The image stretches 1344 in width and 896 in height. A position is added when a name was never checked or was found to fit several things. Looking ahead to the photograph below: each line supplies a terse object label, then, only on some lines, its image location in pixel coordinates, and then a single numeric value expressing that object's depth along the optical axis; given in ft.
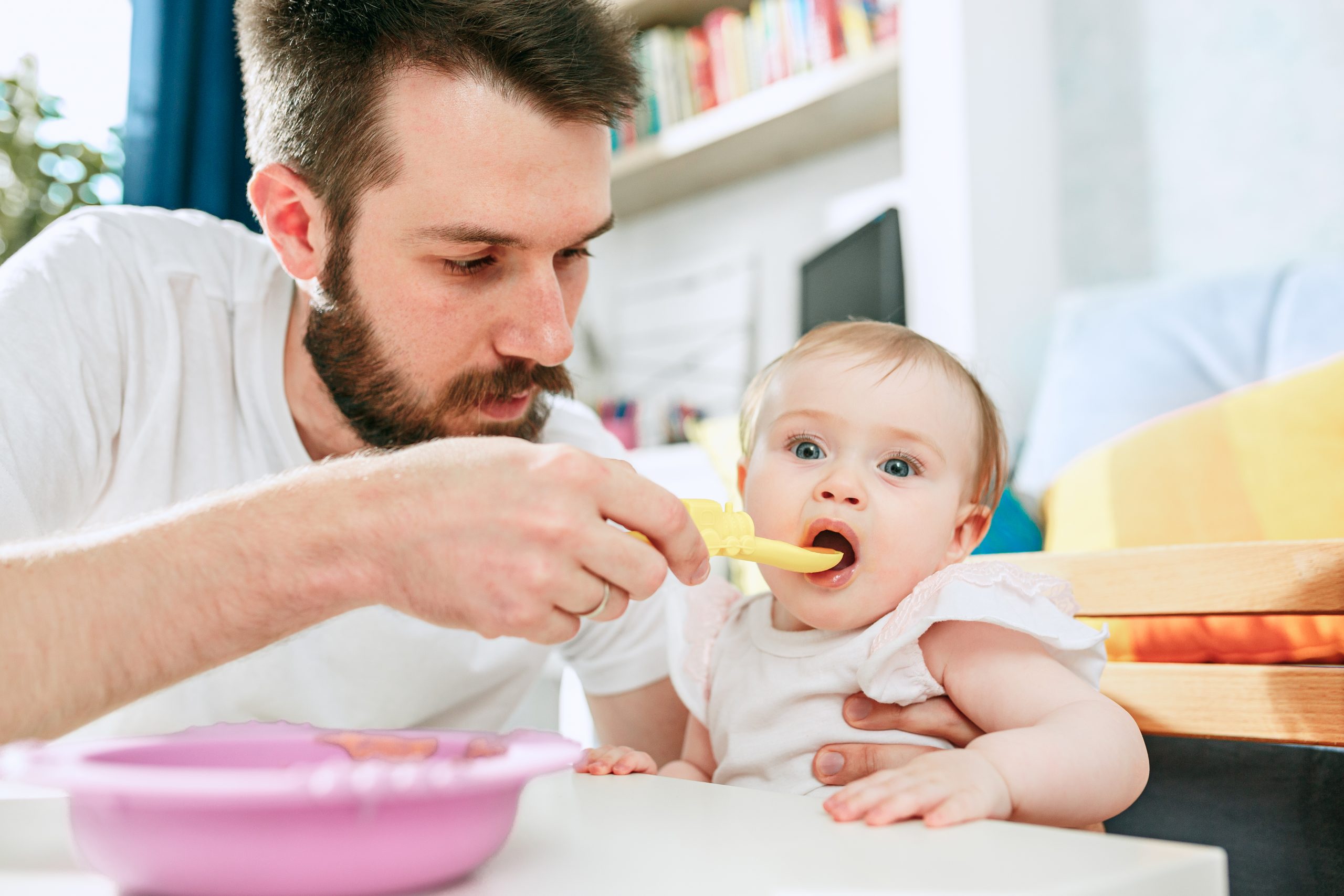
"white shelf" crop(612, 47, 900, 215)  7.12
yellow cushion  3.85
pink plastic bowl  1.23
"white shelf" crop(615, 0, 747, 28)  8.52
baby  2.15
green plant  6.61
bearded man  3.32
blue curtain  7.39
